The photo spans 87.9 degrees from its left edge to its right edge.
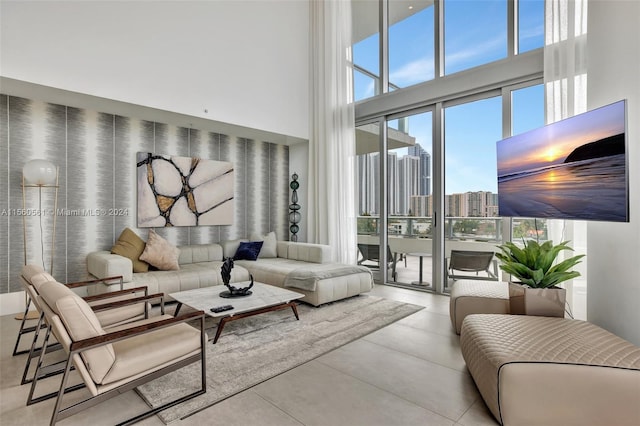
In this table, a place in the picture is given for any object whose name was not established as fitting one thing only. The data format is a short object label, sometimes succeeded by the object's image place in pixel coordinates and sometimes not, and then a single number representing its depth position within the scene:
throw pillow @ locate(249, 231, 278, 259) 5.47
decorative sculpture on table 3.30
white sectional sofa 3.76
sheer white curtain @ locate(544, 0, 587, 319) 3.28
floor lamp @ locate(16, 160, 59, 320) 3.56
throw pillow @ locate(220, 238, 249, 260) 5.29
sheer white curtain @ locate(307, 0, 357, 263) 5.57
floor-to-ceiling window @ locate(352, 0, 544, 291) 4.10
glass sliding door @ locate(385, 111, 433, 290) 4.88
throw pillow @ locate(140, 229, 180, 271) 4.25
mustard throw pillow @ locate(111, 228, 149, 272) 4.14
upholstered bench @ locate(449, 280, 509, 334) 2.90
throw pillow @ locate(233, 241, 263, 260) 5.16
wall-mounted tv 2.15
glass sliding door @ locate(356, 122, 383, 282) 5.49
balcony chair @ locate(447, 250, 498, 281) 4.32
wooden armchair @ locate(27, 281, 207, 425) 1.66
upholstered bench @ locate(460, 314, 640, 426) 1.64
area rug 2.11
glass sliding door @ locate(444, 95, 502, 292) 4.28
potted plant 2.51
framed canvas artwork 4.68
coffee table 2.92
